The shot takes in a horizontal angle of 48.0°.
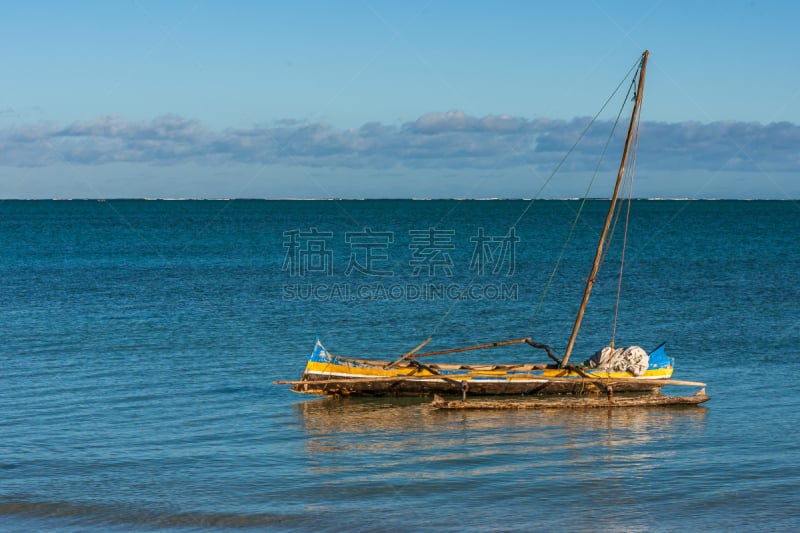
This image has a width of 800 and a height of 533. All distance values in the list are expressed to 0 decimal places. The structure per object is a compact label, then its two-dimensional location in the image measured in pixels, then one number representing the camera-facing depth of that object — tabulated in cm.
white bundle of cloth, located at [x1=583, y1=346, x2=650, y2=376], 2453
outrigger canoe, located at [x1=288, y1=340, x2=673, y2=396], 2395
